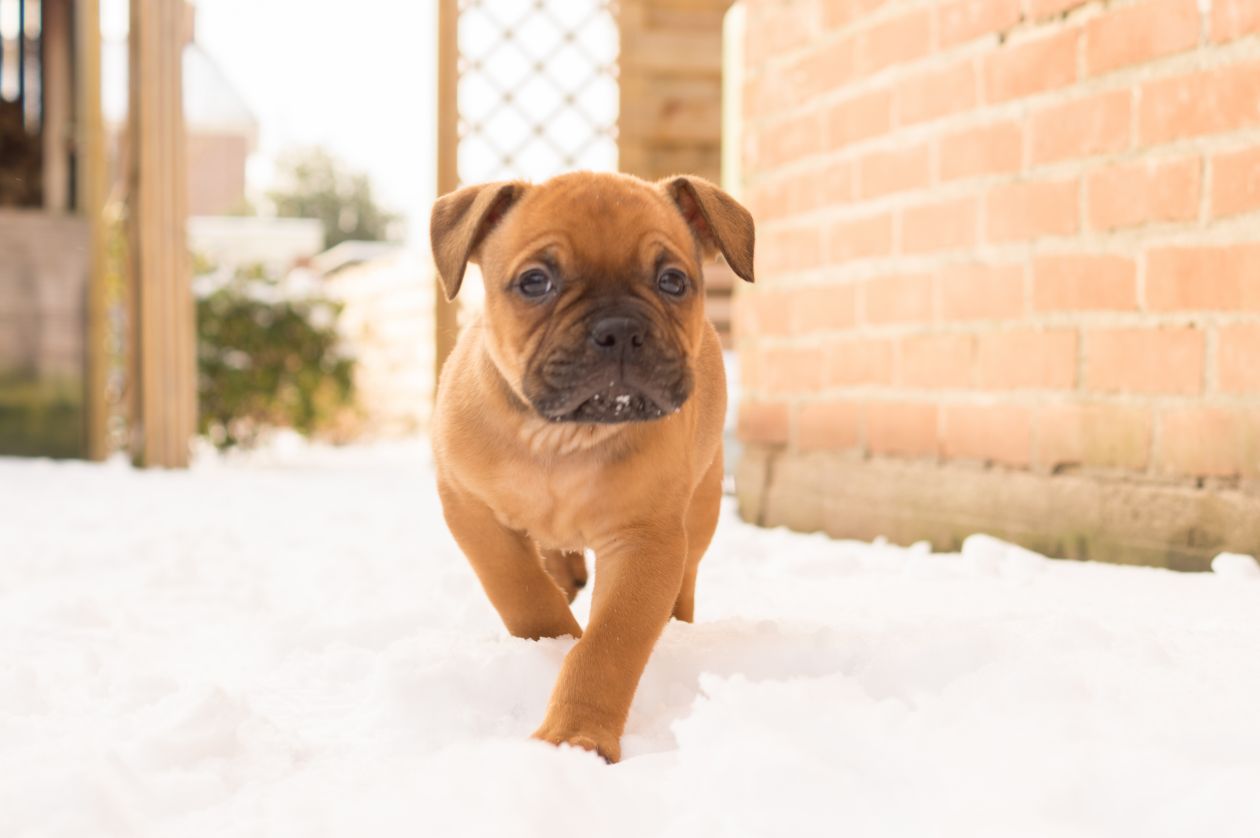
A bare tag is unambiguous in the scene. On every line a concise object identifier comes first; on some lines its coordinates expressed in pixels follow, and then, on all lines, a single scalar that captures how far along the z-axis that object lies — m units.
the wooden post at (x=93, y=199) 6.34
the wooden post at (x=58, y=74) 6.40
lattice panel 6.74
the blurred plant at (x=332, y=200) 33.88
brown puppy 1.88
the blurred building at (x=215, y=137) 29.33
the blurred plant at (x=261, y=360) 7.27
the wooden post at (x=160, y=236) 6.27
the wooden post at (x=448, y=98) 6.27
